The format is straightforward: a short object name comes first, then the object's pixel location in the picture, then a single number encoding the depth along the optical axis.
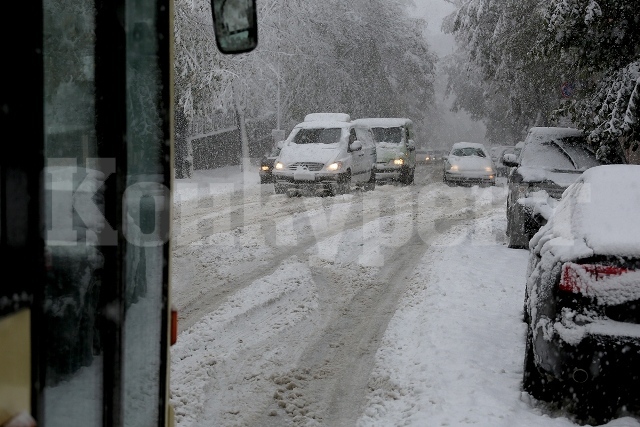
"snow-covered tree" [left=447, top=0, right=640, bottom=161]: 11.07
